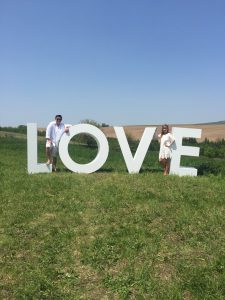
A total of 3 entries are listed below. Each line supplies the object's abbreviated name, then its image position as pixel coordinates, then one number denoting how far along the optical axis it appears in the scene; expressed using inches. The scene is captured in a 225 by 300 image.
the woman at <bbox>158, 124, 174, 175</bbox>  312.7
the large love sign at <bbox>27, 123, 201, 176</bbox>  308.0
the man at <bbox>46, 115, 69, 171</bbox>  314.2
